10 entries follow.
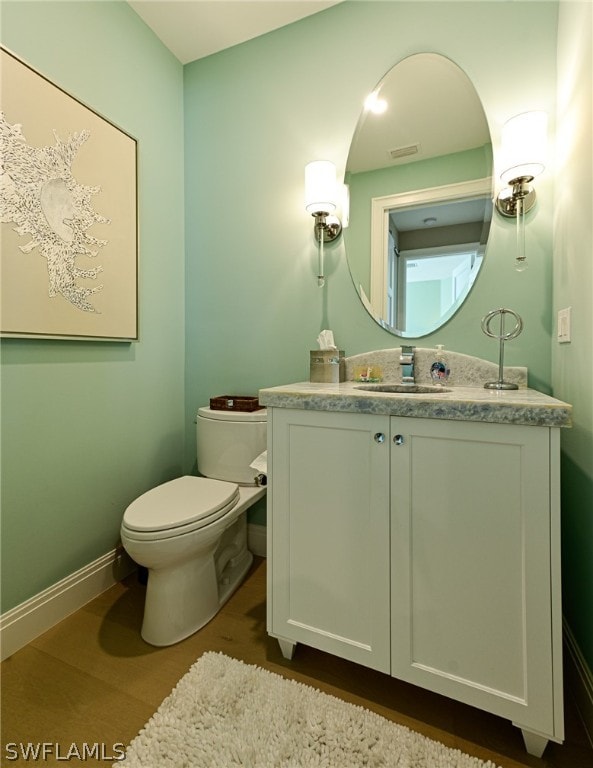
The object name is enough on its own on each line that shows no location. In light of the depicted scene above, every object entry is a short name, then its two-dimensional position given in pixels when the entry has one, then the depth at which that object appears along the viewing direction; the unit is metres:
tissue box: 1.53
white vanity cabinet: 0.88
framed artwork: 1.23
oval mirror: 1.46
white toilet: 1.24
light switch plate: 1.19
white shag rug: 0.92
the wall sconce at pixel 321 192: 1.58
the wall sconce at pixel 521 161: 1.24
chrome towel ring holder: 1.29
